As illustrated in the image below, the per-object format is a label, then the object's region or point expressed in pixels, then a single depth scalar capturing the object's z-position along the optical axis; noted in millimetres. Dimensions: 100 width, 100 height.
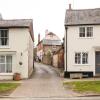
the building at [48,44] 38211
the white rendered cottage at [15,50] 16202
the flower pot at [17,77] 15663
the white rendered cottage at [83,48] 16610
